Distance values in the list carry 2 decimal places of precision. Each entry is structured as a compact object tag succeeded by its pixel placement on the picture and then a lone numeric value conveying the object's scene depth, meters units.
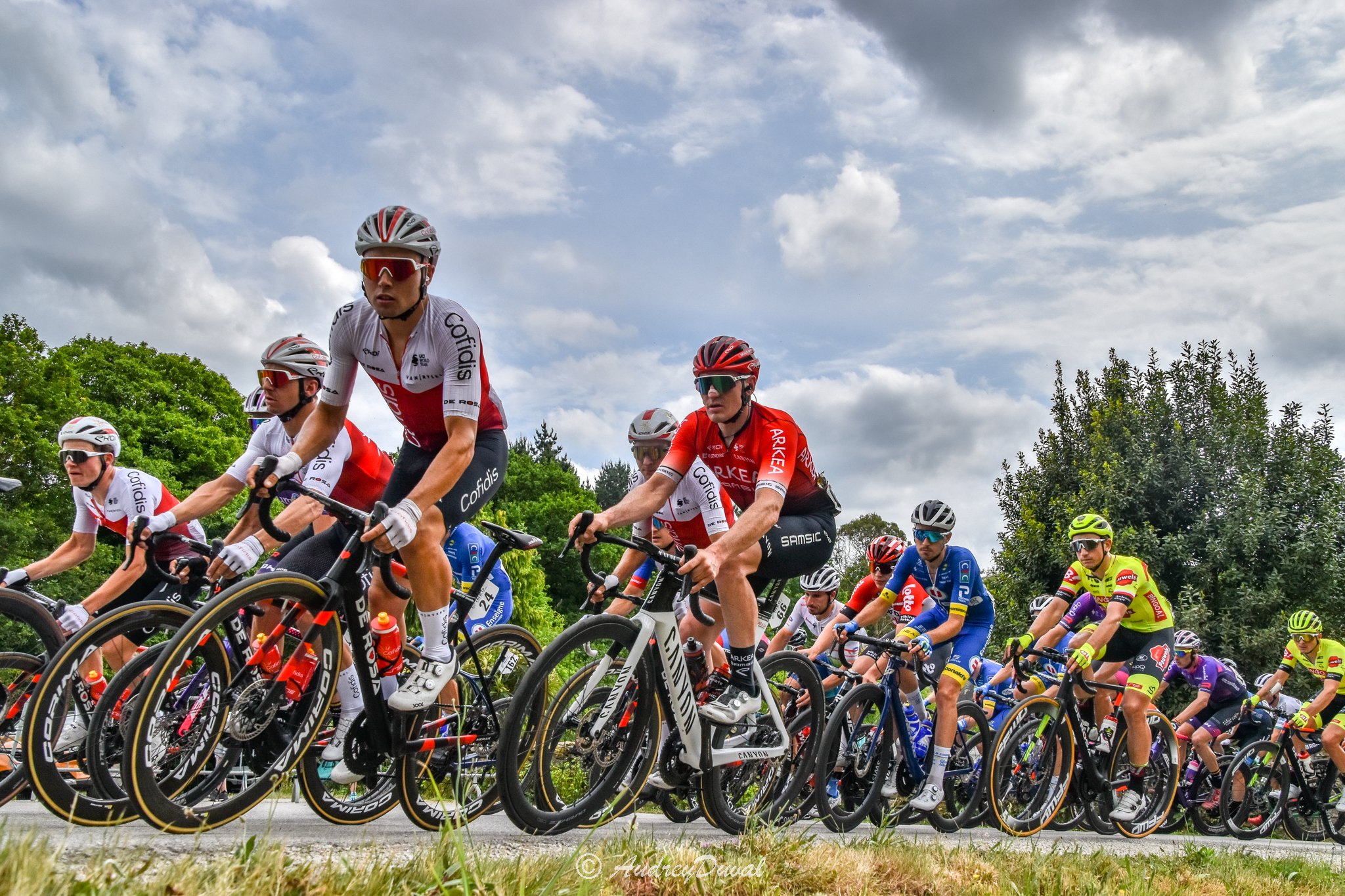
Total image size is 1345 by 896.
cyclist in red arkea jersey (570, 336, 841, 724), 5.67
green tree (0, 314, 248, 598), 26.22
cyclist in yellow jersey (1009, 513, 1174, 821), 9.59
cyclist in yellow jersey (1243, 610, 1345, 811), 13.30
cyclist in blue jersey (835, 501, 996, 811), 8.61
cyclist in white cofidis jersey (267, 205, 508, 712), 4.63
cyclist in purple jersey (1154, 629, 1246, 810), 14.14
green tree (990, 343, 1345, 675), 21.64
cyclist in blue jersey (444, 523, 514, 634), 8.39
